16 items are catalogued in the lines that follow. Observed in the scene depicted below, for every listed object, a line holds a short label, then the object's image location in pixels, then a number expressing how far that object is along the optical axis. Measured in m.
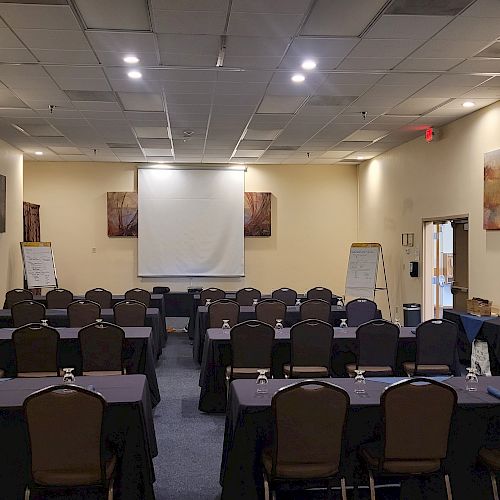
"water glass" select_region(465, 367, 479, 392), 4.41
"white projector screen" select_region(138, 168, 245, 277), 15.27
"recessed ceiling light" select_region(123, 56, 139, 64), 6.83
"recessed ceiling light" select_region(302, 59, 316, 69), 7.01
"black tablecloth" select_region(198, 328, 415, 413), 6.76
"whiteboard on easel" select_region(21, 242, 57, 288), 13.16
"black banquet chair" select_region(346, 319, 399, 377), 6.50
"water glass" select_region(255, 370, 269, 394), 4.34
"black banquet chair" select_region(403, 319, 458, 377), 6.57
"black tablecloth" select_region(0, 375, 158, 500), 3.88
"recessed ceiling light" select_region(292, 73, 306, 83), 7.61
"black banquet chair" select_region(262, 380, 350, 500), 3.60
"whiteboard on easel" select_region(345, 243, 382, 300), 13.69
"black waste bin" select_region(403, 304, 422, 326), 11.74
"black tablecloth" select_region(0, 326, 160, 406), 6.73
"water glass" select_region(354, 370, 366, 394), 4.34
